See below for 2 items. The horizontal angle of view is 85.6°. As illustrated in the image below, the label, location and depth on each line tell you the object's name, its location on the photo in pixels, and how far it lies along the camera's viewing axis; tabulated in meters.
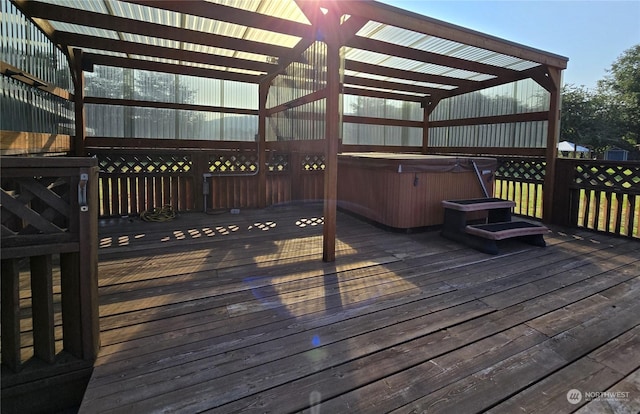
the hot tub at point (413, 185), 4.46
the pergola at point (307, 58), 3.24
